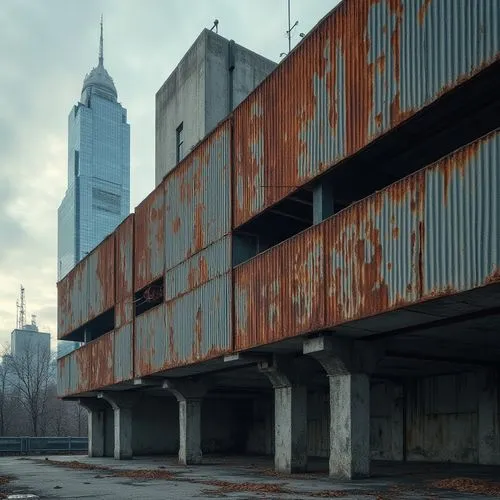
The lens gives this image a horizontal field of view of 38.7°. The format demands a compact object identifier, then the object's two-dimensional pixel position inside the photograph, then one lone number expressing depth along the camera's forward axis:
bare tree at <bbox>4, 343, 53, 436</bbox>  76.88
